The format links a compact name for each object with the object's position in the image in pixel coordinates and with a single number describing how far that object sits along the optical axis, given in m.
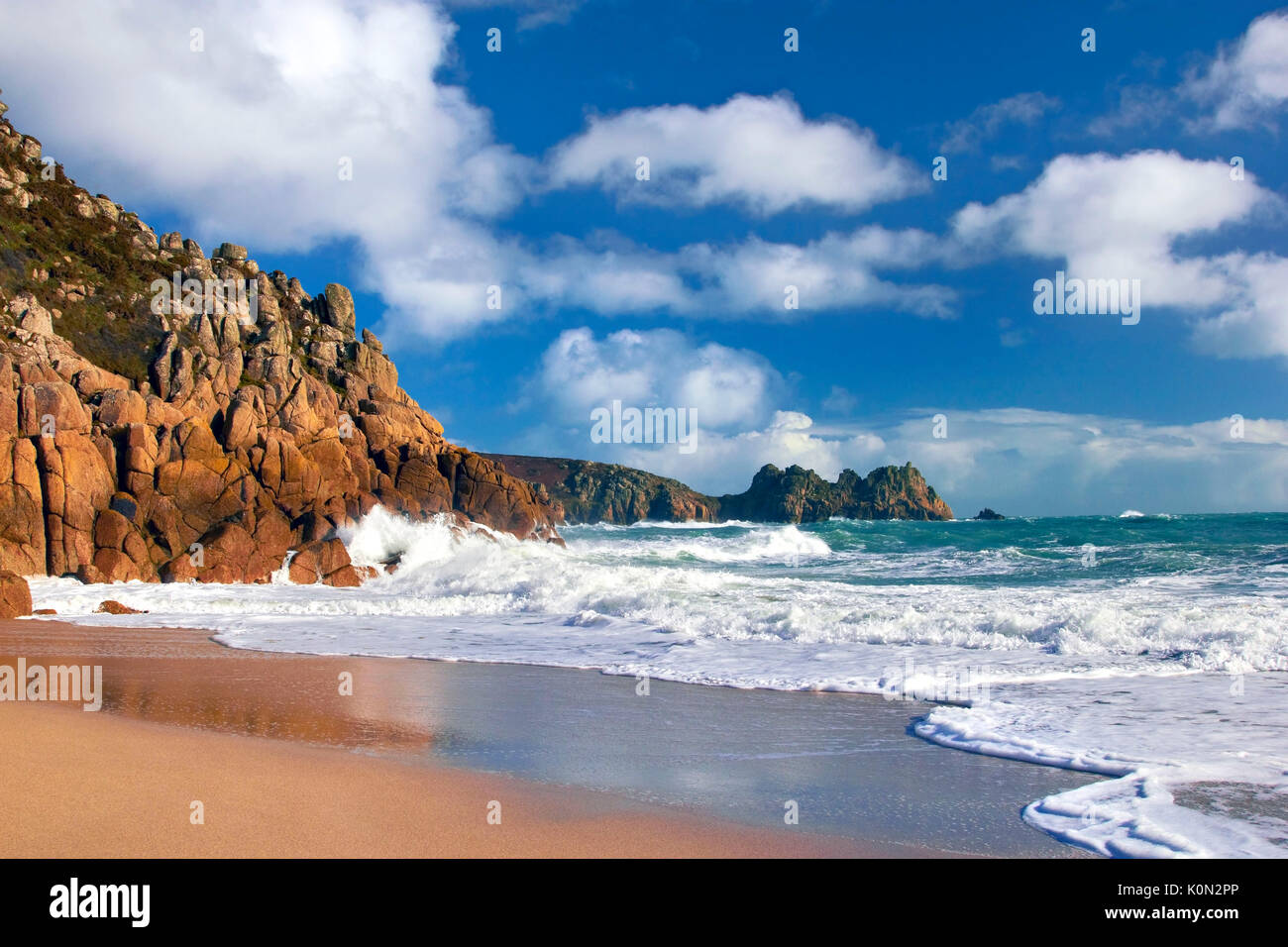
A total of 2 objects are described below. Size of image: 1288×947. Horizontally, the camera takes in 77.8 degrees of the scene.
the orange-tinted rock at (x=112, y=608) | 18.98
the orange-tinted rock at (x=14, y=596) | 17.55
